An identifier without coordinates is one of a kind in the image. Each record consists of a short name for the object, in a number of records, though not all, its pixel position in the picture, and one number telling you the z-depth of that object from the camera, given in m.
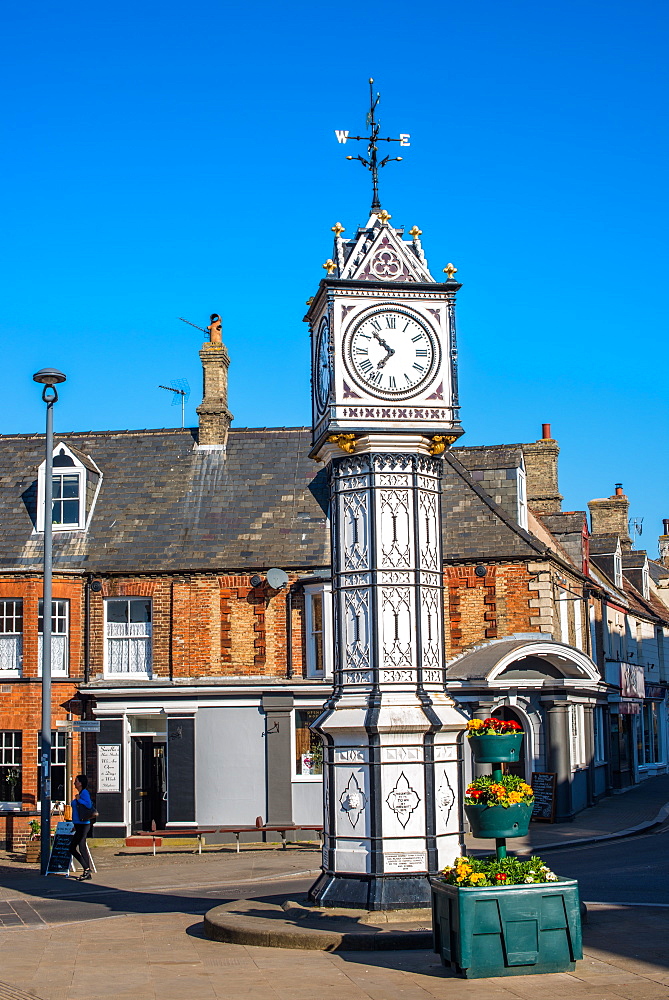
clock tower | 12.69
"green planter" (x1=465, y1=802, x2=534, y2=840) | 10.48
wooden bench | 24.45
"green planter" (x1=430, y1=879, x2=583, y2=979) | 9.87
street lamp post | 21.05
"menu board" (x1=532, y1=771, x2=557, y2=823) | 25.95
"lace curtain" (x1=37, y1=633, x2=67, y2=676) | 26.91
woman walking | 20.27
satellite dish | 26.61
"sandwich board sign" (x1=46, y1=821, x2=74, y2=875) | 20.55
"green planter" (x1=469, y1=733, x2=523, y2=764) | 10.99
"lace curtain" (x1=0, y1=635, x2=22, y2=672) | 26.59
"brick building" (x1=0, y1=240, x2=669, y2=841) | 25.91
